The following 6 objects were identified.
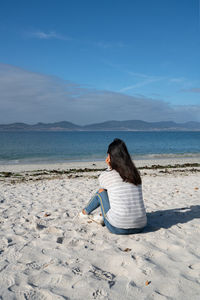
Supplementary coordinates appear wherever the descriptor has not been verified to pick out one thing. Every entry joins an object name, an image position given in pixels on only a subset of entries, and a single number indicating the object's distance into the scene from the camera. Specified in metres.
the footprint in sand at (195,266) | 3.16
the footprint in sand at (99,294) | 2.62
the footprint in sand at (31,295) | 2.61
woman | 3.96
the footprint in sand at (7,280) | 2.83
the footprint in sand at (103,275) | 2.88
